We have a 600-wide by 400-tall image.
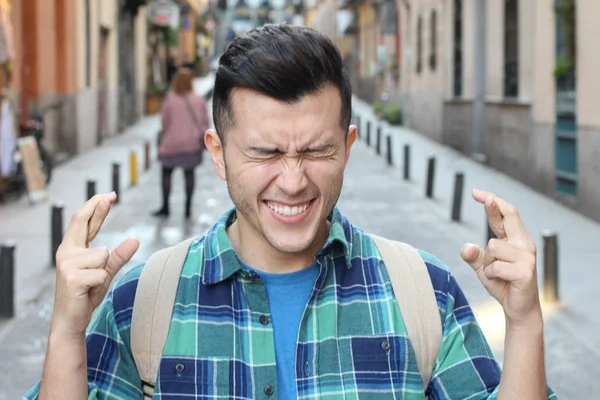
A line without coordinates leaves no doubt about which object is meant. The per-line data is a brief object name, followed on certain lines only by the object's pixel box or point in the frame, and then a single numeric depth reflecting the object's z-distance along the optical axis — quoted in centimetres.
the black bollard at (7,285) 796
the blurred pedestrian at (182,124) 1252
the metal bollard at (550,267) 834
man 203
